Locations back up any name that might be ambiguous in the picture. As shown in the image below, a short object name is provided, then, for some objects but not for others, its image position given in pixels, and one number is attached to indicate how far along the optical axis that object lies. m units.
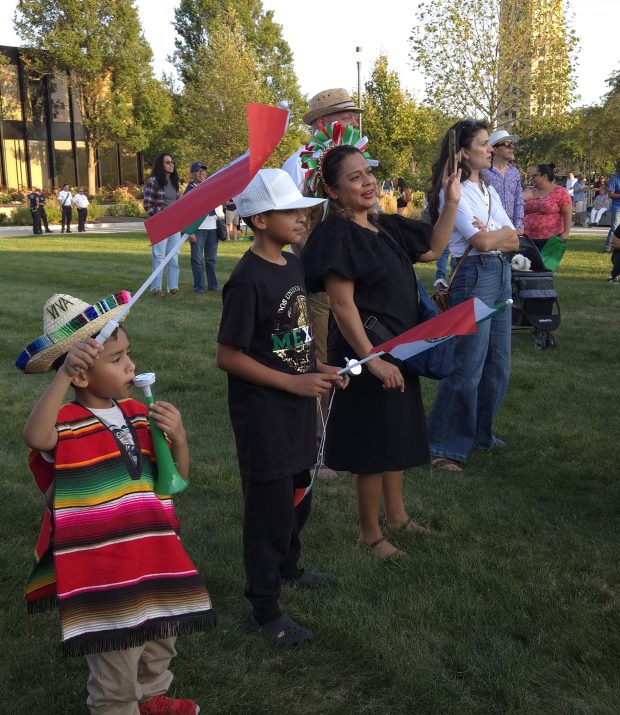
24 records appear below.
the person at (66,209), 33.53
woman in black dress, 3.77
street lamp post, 37.08
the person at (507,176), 8.56
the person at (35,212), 32.25
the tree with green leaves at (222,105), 38.34
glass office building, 50.56
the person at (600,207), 28.84
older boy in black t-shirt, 3.13
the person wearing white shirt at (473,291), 4.96
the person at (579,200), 31.52
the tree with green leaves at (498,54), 31.25
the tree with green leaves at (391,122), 42.12
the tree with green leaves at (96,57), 48.09
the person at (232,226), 26.64
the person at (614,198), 16.72
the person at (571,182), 30.52
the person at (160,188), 12.02
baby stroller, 8.81
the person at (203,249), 12.53
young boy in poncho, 2.45
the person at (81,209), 33.66
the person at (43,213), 32.44
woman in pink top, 10.60
